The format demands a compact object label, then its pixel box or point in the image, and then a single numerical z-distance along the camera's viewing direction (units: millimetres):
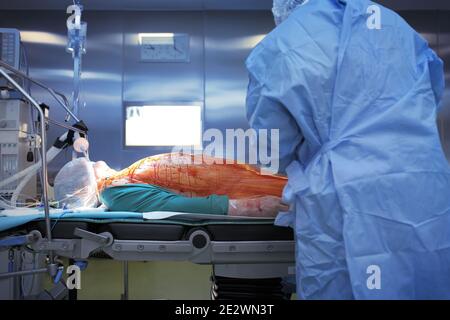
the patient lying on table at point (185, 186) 1267
